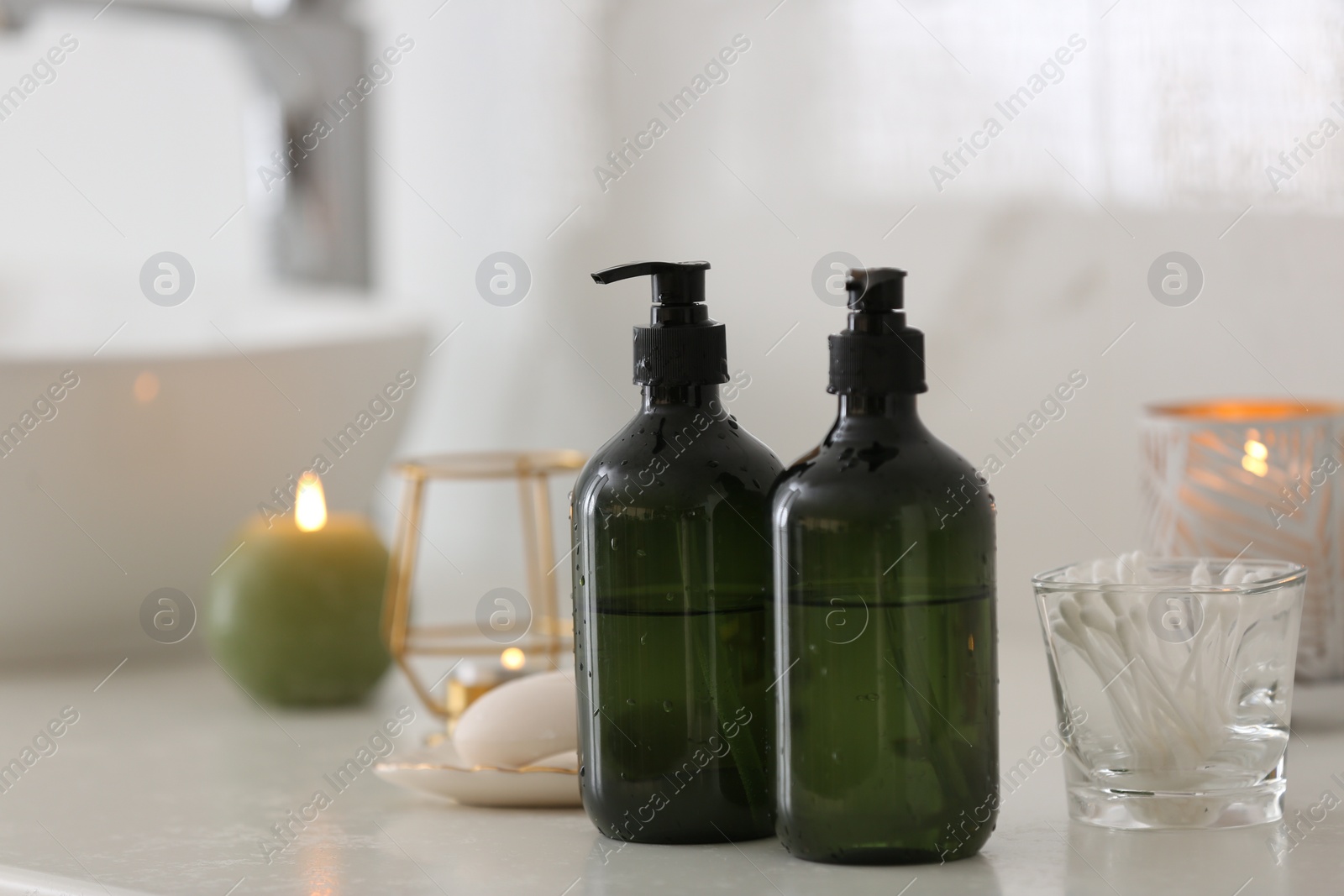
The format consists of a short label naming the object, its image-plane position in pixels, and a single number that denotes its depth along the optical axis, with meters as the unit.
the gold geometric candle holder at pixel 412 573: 1.68
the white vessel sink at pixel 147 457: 1.80
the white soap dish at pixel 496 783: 1.45
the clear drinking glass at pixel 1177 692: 1.36
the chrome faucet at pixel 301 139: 2.50
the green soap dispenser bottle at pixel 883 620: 1.32
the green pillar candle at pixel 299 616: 1.70
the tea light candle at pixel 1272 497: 1.53
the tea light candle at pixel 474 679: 1.60
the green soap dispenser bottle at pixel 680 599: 1.36
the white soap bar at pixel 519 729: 1.47
